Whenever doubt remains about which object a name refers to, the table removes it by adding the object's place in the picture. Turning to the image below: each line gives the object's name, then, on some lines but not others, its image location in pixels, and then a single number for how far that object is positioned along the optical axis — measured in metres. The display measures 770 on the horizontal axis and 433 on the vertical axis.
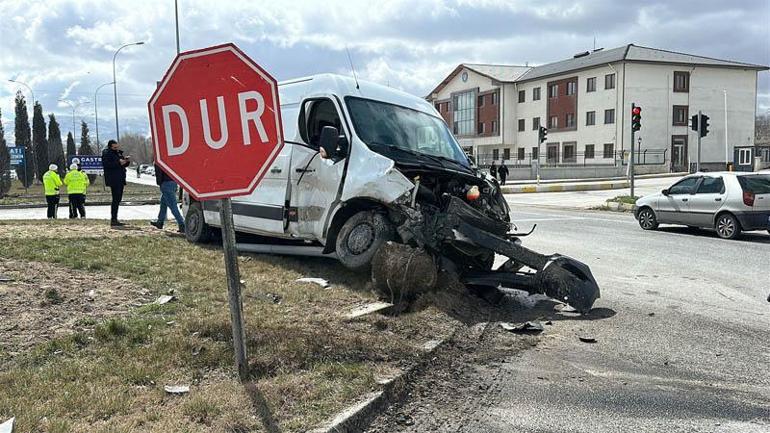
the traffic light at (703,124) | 25.00
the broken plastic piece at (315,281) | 7.10
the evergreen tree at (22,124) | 54.28
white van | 6.49
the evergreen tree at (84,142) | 67.00
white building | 55.78
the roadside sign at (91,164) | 38.03
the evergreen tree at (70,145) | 72.07
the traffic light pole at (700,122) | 24.86
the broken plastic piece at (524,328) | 5.75
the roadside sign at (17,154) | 35.88
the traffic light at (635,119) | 22.44
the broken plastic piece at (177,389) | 3.74
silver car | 13.17
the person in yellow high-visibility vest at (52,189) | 17.20
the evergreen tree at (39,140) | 52.66
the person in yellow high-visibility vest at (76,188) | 15.97
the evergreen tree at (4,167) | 34.22
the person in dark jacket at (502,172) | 37.75
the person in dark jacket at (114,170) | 12.38
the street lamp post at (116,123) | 50.34
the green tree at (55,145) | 51.51
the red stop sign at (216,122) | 3.72
